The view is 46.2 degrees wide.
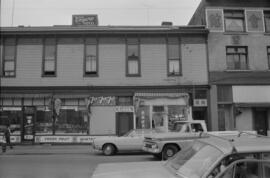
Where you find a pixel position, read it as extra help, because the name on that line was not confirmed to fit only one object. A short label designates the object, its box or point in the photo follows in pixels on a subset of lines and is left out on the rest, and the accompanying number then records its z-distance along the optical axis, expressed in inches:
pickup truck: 553.0
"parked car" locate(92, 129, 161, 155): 663.1
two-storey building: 880.9
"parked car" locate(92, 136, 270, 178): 144.9
